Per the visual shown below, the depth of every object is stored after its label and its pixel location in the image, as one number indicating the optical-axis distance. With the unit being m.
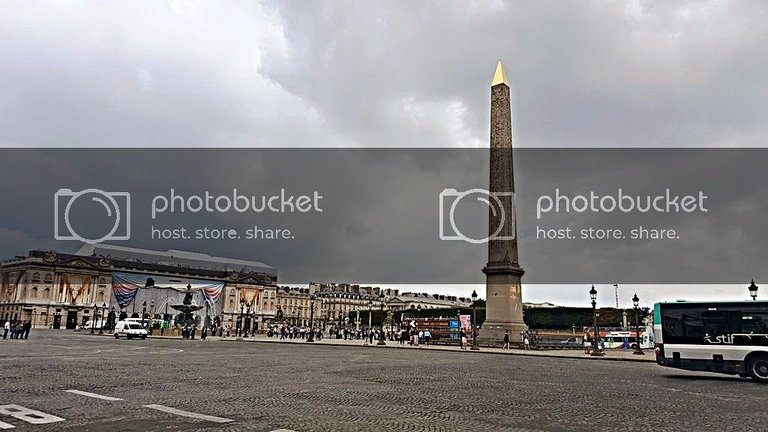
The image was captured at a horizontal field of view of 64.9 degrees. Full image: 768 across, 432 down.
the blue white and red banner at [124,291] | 82.88
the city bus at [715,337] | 17.00
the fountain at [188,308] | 61.80
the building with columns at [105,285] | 107.81
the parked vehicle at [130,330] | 48.44
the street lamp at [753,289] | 28.79
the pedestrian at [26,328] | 43.81
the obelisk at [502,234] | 37.19
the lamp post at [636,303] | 37.87
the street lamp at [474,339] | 37.04
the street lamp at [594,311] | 34.03
